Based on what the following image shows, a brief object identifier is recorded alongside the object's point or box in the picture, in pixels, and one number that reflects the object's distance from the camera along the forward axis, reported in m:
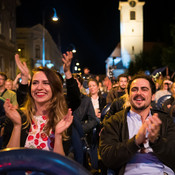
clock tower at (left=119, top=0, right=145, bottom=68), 71.62
